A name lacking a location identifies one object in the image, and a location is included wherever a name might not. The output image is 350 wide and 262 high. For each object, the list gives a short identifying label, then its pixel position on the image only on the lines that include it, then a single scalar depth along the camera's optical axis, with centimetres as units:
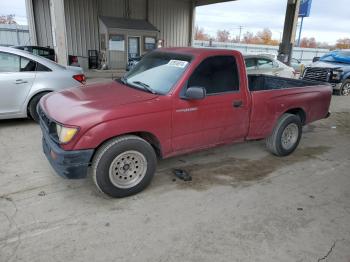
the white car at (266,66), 1052
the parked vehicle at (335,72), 1254
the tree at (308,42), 7099
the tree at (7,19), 4915
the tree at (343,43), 5982
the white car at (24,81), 604
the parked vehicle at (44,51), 1407
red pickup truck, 336
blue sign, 2945
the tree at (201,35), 7105
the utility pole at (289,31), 1408
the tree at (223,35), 7545
